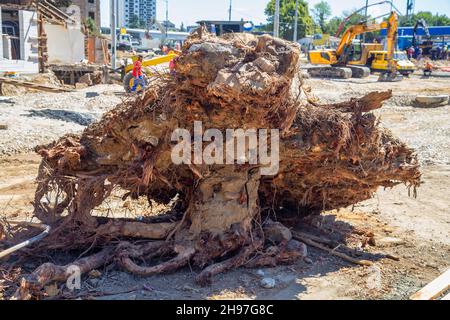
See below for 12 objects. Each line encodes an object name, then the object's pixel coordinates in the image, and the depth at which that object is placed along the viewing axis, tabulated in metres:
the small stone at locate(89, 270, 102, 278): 5.01
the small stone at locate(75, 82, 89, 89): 23.53
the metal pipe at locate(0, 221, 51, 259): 4.85
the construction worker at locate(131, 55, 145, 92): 15.37
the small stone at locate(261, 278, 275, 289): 4.85
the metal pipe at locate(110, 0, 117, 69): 21.66
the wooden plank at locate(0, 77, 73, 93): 16.22
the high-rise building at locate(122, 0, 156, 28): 119.20
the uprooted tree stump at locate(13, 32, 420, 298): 4.84
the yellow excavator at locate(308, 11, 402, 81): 27.31
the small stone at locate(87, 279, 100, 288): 4.85
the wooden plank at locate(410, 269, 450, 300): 4.56
